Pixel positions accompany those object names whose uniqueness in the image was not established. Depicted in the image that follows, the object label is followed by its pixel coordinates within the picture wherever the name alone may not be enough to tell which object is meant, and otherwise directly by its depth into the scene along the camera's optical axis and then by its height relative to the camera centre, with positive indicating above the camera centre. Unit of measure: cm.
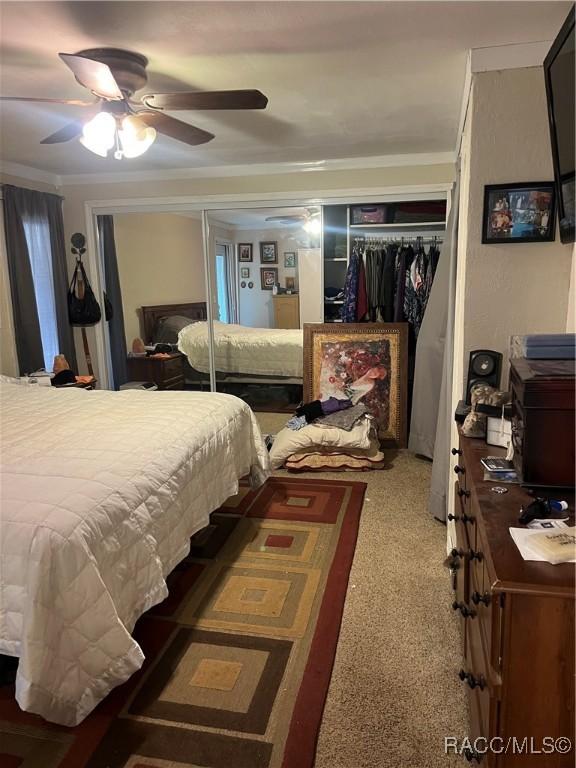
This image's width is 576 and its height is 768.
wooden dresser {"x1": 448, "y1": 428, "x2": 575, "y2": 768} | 103 -75
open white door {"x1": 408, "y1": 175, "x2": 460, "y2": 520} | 302 -67
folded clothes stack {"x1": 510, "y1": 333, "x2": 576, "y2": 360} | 152 -20
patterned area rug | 164 -142
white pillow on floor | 393 -116
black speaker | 220 -37
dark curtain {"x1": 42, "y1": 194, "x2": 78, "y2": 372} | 457 +18
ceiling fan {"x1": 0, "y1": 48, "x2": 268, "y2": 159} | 207 +75
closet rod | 433 +35
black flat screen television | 146 +49
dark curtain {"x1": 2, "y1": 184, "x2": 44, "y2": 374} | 412 +5
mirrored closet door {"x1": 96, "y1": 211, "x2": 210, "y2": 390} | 470 -3
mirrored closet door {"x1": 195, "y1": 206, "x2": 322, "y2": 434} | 456 -15
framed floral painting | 442 -73
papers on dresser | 109 -57
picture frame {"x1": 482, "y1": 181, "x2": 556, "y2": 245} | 208 +27
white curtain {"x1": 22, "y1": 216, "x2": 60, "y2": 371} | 440 +10
